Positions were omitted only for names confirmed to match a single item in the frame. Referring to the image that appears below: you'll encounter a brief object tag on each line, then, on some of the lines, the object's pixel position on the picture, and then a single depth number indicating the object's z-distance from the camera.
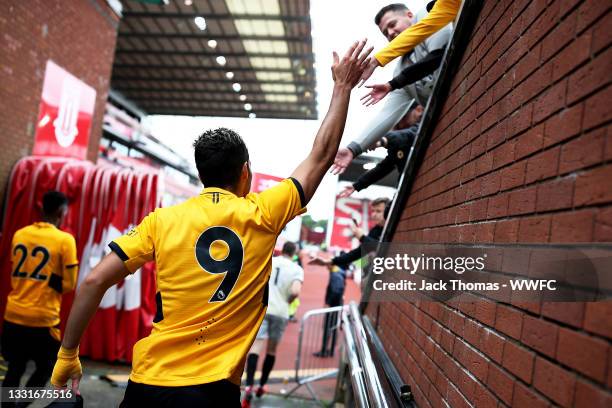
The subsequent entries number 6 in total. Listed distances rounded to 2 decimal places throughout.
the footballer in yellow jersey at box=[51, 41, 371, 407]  1.67
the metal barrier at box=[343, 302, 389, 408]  1.92
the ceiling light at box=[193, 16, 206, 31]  13.64
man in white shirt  5.75
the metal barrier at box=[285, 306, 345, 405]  6.32
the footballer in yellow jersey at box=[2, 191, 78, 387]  3.91
